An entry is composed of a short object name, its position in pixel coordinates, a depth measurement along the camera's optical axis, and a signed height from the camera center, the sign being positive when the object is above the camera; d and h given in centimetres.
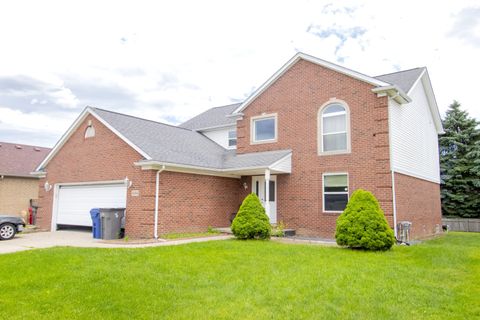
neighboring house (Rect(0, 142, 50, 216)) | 2580 +167
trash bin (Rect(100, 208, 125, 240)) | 1426 -69
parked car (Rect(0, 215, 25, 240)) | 1438 -88
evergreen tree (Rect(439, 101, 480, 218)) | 2728 +356
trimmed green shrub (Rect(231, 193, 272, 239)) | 1298 -54
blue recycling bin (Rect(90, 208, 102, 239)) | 1432 -73
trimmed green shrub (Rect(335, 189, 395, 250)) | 1074 -54
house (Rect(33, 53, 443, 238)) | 1447 +200
